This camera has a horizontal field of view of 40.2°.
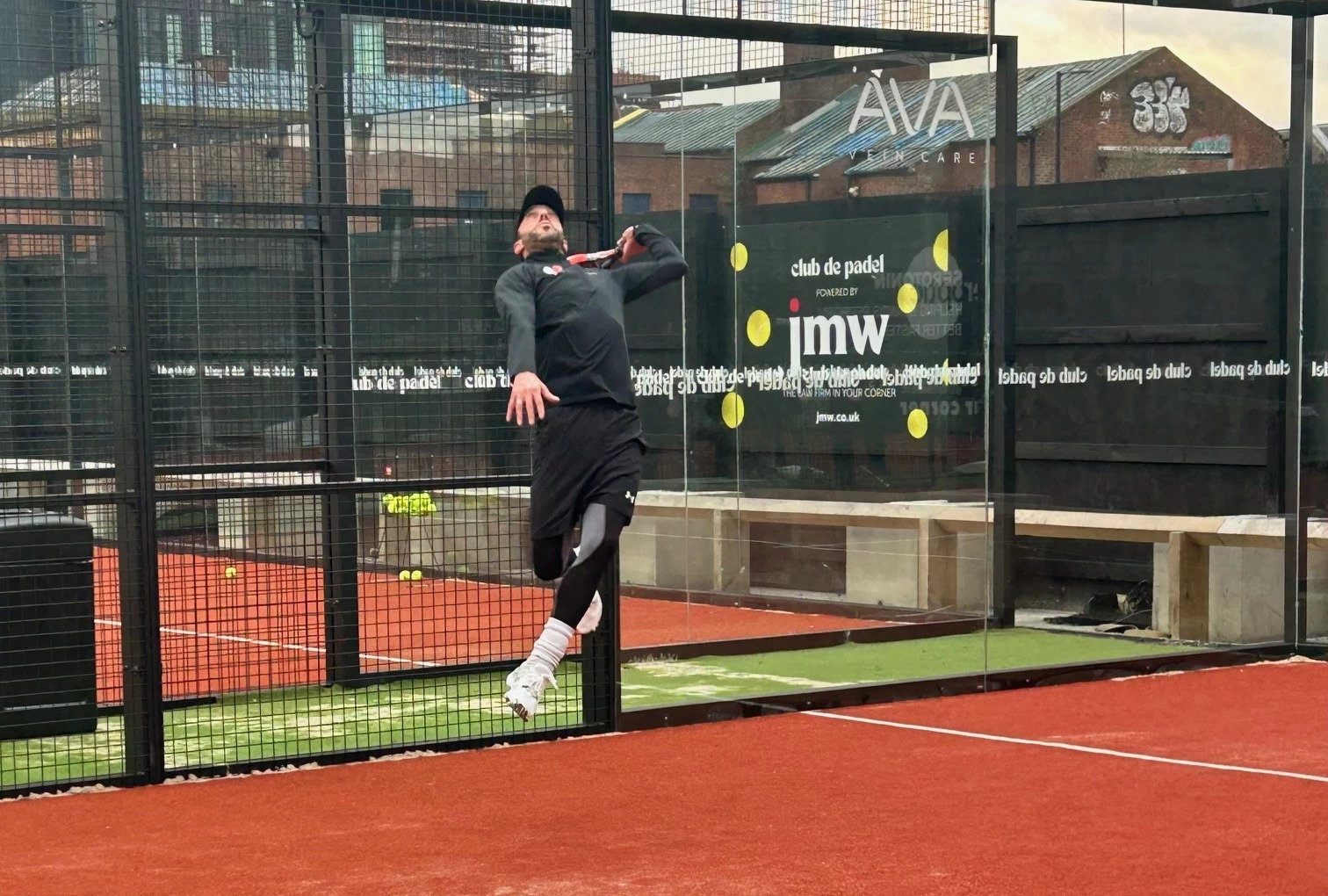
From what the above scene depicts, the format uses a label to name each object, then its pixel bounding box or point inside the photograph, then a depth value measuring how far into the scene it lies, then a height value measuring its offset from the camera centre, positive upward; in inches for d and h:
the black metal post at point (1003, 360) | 444.5 -8.3
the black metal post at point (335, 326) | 341.1 +1.5
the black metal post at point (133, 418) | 288.5 -13.1
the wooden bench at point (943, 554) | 413.7 -52.5
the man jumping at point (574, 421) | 238.5 -11.9
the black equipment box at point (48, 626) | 307.4 -50.0
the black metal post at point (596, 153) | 324.8 +31.9
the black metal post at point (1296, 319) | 412.2 +0.8
